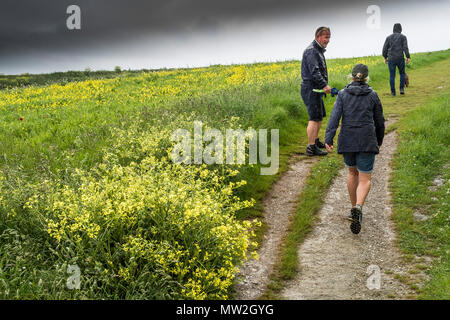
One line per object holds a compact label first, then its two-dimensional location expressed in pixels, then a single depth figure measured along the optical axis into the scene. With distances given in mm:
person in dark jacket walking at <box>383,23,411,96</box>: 15227
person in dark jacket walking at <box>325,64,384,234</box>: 5914
